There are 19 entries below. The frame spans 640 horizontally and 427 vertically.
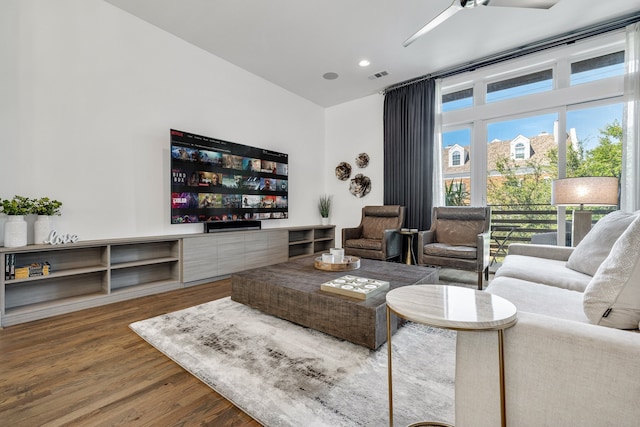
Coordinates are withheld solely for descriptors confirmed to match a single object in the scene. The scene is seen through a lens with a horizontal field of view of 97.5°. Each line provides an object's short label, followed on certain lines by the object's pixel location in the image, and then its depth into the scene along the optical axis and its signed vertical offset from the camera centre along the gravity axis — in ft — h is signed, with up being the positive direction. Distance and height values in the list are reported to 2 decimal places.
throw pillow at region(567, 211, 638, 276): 5.52 -0.65
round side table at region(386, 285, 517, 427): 2.68 -1.03
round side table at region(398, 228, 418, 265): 13.67 -1.50
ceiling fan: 6.86 +5.19
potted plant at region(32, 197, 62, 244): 7.85 +0.07
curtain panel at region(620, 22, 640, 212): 10.03 +3.07
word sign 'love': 7.95 -0.59
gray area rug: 4.05 -2.79
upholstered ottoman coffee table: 5.51 -1.85
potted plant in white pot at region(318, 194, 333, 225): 18.15 +0.51
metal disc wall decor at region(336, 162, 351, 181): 17.97 +2.81
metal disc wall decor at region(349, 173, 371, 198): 17.13 +1.79
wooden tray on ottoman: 8.07 -1.48
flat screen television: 10.75 +1.54
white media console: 7.72 -1.79
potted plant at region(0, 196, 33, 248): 7.28 -0.11
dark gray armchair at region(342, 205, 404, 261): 12.74 -1.03
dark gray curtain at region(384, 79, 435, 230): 14.53 +3.48
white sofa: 2.37 -1.41
